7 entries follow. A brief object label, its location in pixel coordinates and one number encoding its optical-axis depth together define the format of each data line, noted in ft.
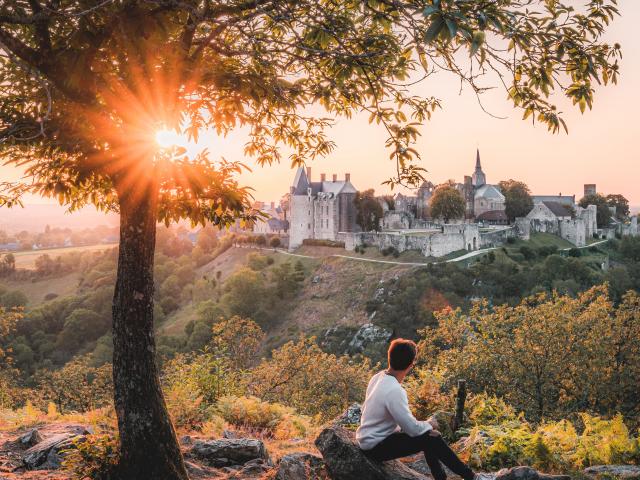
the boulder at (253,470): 19.67
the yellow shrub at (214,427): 25.53
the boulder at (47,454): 19.76
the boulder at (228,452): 21.31
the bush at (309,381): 65.21
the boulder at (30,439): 22.62
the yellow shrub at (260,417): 28.37
